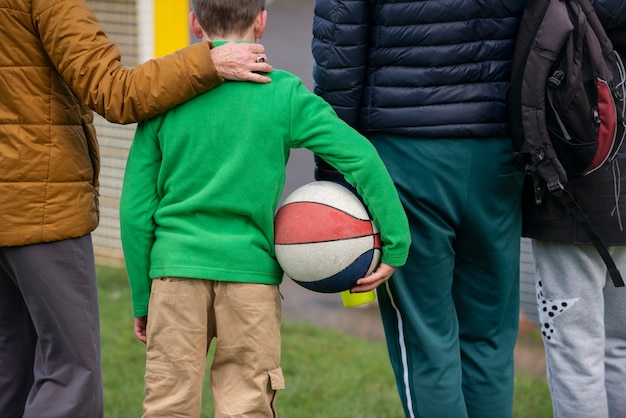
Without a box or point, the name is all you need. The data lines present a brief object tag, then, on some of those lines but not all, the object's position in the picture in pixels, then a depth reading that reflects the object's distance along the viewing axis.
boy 6.48
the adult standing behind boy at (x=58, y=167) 6.44
